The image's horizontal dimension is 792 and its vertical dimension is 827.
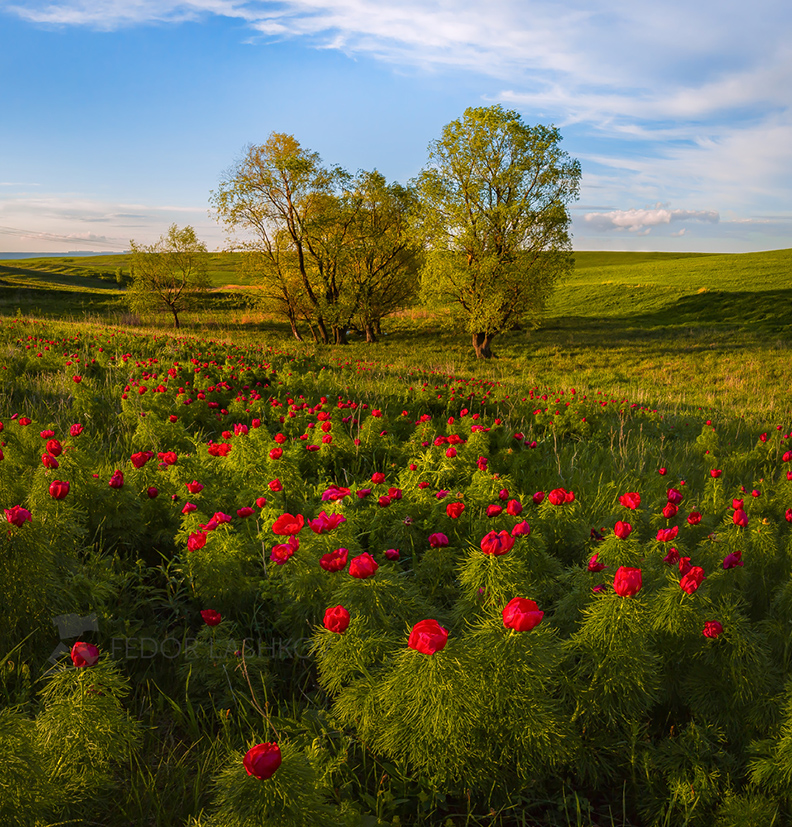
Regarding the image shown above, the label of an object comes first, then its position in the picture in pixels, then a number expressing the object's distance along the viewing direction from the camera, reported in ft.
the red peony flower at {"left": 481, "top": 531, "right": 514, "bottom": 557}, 6.86
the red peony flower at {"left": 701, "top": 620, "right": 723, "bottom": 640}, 6.79
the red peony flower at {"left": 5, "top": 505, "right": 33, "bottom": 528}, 6.86
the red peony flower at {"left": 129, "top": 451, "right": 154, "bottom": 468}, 11.23
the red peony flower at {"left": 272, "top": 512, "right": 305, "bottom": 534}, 7.51
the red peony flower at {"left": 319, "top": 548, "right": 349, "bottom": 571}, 6.79
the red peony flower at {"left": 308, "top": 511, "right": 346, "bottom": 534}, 7.62
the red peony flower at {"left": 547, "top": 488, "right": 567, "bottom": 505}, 10.05
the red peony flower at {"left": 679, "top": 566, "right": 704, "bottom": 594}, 6.87
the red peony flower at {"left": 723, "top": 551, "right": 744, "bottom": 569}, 9.01
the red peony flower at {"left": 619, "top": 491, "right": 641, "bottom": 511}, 9.13
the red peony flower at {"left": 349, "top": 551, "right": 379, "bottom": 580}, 6.13
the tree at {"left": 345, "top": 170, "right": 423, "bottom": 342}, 86.17
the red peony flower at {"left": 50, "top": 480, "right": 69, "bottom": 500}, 8.53
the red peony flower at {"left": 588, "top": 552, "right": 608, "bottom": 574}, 8.00
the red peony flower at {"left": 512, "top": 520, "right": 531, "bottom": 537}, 8.66
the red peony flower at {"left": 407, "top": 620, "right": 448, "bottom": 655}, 4.66
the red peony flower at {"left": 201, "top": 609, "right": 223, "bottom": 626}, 7.60
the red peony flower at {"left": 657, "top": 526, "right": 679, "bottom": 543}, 8.98
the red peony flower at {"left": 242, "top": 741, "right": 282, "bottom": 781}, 4.08
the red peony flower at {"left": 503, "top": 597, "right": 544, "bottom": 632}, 4.94
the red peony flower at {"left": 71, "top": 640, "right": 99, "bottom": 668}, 5.42
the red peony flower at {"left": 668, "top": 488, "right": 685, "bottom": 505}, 10.55
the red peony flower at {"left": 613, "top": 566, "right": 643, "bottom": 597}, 5.90
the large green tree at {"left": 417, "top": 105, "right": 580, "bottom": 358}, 68.13
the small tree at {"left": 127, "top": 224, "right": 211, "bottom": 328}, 114.11
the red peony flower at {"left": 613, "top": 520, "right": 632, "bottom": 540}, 8.19
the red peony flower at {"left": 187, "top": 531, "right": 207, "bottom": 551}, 8.28
